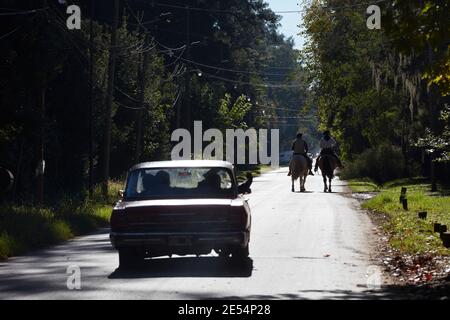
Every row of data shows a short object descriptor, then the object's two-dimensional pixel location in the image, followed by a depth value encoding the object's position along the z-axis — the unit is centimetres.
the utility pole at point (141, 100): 4828
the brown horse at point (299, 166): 4094
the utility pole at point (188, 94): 6681
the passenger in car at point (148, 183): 1645
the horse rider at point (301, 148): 4083
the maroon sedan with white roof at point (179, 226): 1510
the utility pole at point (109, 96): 3881
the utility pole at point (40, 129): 3269
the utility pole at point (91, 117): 3841
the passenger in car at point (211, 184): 1648
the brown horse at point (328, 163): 4022
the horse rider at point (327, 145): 4012
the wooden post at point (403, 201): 2842
